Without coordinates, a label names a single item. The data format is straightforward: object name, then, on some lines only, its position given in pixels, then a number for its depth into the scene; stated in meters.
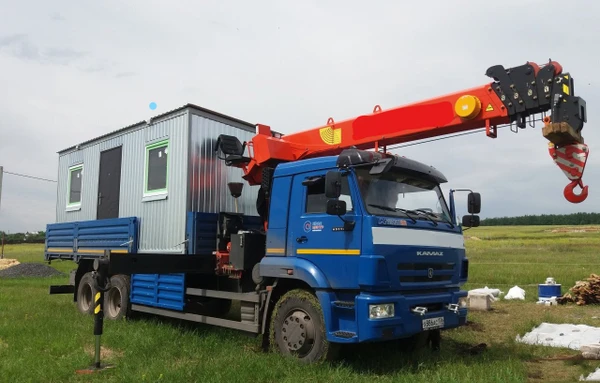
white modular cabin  8.39
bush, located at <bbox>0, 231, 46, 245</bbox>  65.21
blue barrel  12.37
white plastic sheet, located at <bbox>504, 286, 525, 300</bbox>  12.77
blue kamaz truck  5.81
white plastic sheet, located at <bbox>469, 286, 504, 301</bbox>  11.52
